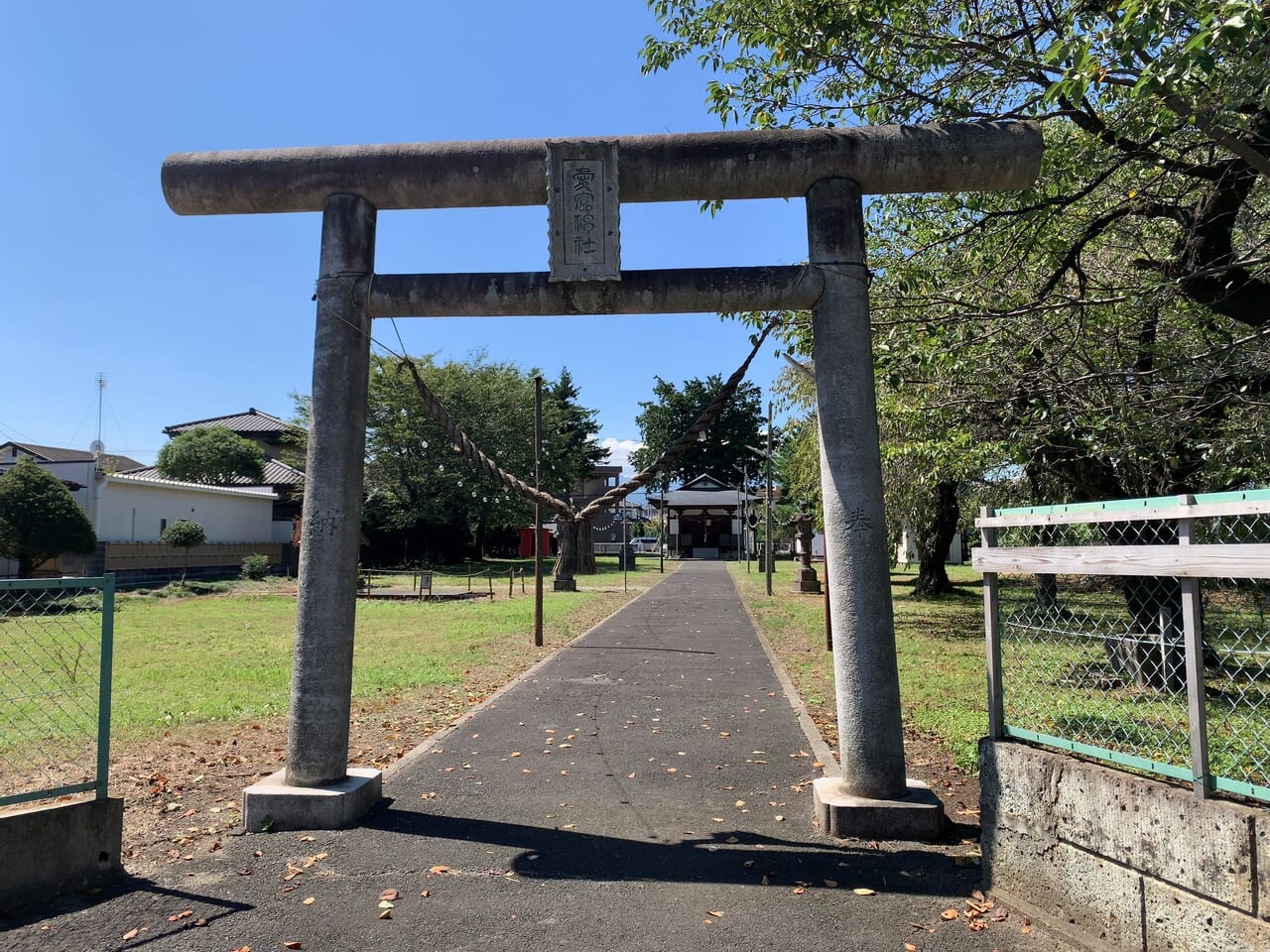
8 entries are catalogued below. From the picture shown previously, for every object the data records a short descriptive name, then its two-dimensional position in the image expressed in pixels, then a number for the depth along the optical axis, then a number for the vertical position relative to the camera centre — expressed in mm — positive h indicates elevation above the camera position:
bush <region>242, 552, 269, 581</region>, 30266 -897
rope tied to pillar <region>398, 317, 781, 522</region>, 5781 +626
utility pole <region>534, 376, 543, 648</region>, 13695 -331
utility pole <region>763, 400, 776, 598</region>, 25316 -291
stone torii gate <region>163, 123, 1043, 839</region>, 4988 +1662
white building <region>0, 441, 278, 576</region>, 26109 +1143
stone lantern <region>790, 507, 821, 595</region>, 26703 -622
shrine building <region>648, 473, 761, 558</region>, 59250 +1760
